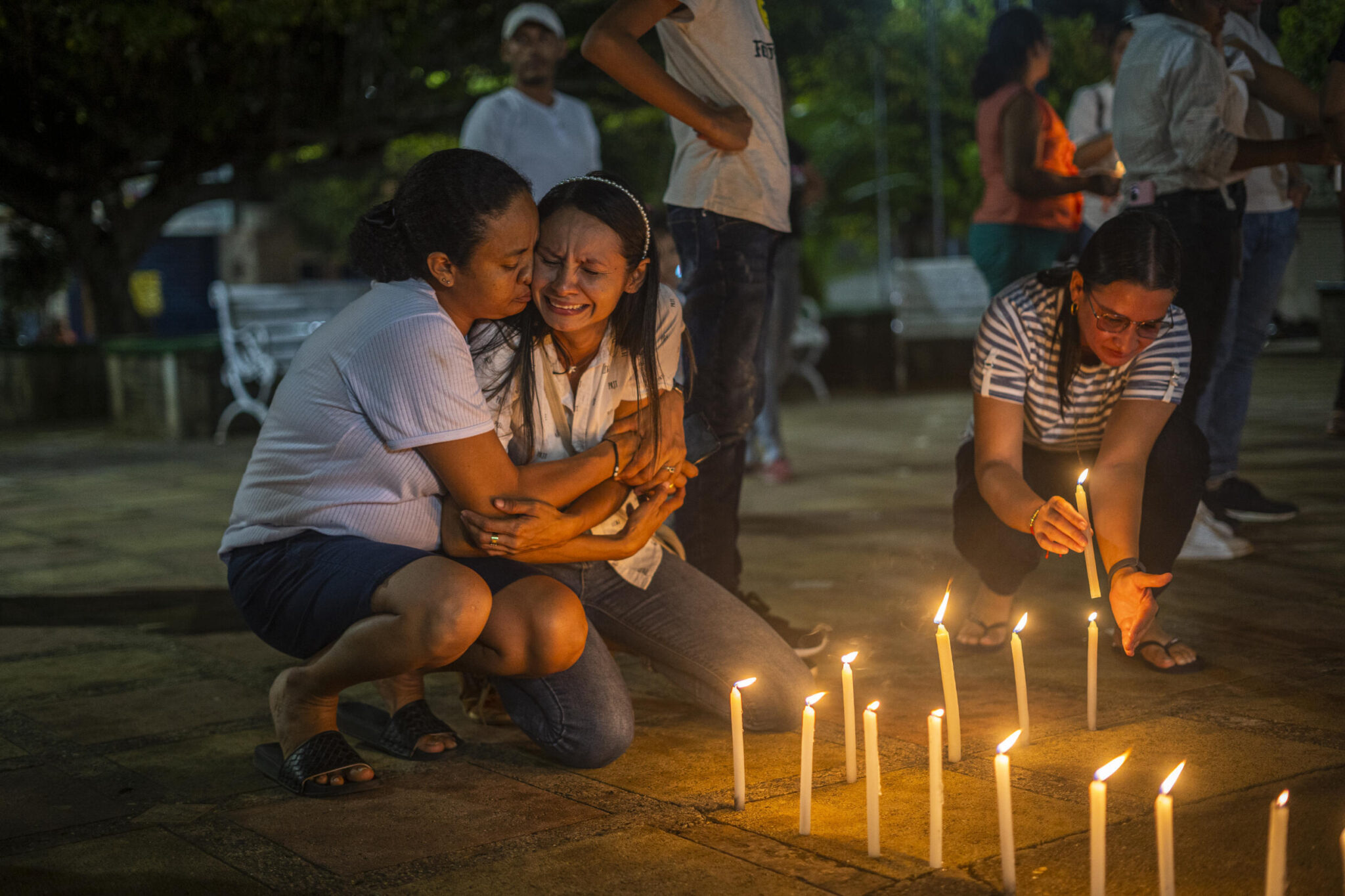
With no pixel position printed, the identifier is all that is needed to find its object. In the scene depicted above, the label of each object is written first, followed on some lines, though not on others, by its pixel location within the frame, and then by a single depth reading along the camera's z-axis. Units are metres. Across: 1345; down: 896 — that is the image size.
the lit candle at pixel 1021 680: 2.73
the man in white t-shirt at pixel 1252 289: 4.90
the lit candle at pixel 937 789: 2.09
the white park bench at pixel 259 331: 9.85
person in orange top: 5.21
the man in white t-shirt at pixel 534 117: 5.60
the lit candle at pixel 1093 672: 2.86
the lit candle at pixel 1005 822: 1.92
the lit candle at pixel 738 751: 2.41
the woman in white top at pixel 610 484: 2.96
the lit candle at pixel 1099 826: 1.76
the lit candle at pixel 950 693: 2.47
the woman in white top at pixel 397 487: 2.73
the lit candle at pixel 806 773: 2.30
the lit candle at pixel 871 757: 2.17
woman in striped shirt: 3.12
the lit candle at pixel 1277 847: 1.59
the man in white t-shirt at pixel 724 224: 3.86
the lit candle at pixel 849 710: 2.38
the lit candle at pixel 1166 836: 1.70
